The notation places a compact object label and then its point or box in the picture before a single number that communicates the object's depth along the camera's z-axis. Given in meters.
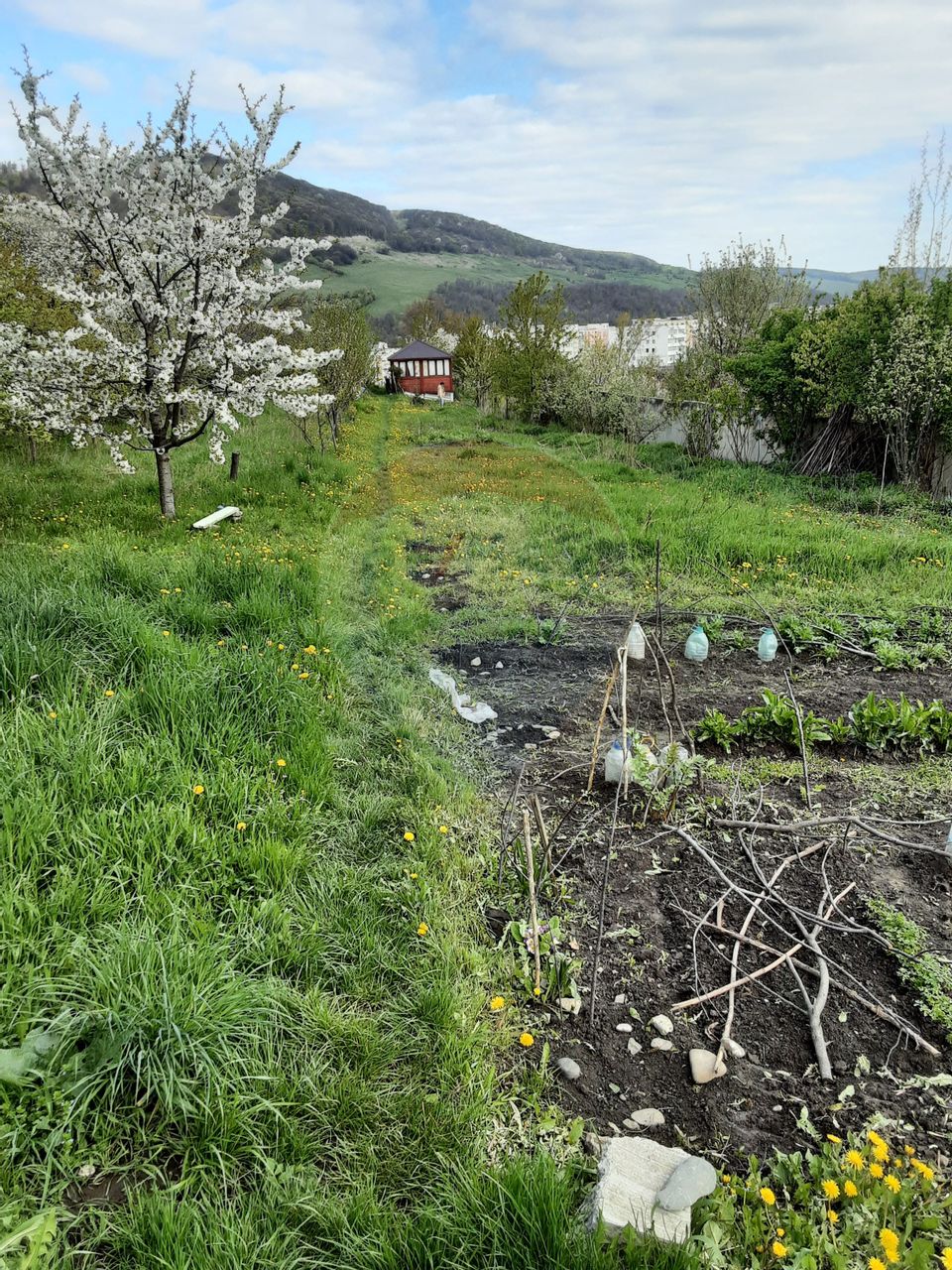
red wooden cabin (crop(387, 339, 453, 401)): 52.28
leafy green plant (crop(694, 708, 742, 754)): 4.58
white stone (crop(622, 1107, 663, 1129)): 2.28
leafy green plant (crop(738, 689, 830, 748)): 4.55
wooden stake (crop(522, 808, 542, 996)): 2.79
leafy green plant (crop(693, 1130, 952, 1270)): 1.83
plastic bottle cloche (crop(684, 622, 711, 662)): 5.87
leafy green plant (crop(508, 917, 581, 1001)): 2.82
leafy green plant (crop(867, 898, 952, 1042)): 2.66
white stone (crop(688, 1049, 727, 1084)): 2.45
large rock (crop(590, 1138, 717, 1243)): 1.85
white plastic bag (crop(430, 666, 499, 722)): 5.12
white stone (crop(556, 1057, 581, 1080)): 2.47
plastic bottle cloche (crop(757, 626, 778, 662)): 5.81
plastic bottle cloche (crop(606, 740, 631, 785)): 4.02
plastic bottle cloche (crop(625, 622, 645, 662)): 5.62
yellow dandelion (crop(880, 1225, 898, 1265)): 1.72
